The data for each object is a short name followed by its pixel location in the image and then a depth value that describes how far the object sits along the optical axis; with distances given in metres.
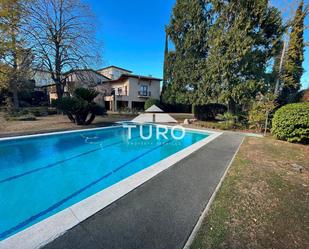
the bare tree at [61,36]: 13.66
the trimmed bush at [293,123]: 7.73
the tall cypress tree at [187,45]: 15.88
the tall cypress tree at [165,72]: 20.63
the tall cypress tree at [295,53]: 12.81
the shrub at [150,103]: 23.33
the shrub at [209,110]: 18.17
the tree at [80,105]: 11.45
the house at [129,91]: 25.14
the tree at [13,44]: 13.68
